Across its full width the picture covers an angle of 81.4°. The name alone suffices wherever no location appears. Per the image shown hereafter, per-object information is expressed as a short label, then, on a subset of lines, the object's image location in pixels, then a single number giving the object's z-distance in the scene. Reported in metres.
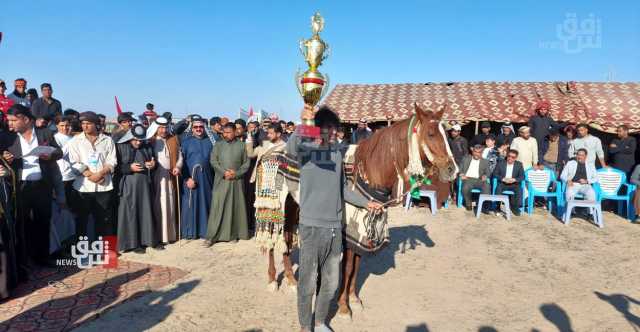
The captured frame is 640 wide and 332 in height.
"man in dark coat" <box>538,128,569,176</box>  8.53
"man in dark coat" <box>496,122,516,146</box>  9.15
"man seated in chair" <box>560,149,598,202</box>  7.56
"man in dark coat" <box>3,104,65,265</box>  4.21
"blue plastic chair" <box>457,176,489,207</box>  8.59
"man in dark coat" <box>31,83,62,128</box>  7.82
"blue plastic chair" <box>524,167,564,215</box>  7.93
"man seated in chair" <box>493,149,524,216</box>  7.83
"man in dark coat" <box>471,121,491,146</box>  9.12
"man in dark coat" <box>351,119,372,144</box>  9.65
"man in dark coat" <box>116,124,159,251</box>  5.20
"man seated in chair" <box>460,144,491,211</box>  8.25
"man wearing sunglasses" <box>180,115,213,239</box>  5.99
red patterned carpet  3.39
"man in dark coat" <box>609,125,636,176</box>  8.18
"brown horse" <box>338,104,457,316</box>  2.93
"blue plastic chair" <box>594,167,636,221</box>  7.64
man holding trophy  2.89
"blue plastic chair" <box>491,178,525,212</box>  7.93
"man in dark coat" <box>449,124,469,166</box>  8.97
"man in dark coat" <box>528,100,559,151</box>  8.98
